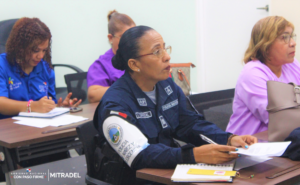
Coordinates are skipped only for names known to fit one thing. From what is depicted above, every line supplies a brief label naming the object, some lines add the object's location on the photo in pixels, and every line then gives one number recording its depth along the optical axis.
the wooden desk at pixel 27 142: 3.25
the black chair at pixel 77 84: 4.28
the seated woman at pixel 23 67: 3.72
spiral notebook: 2.72
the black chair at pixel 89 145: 3.05
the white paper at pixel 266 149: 2.82
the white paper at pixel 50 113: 3.63
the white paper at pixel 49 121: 3.49
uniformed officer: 2.87
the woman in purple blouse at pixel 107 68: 4.02
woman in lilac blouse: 3.42
